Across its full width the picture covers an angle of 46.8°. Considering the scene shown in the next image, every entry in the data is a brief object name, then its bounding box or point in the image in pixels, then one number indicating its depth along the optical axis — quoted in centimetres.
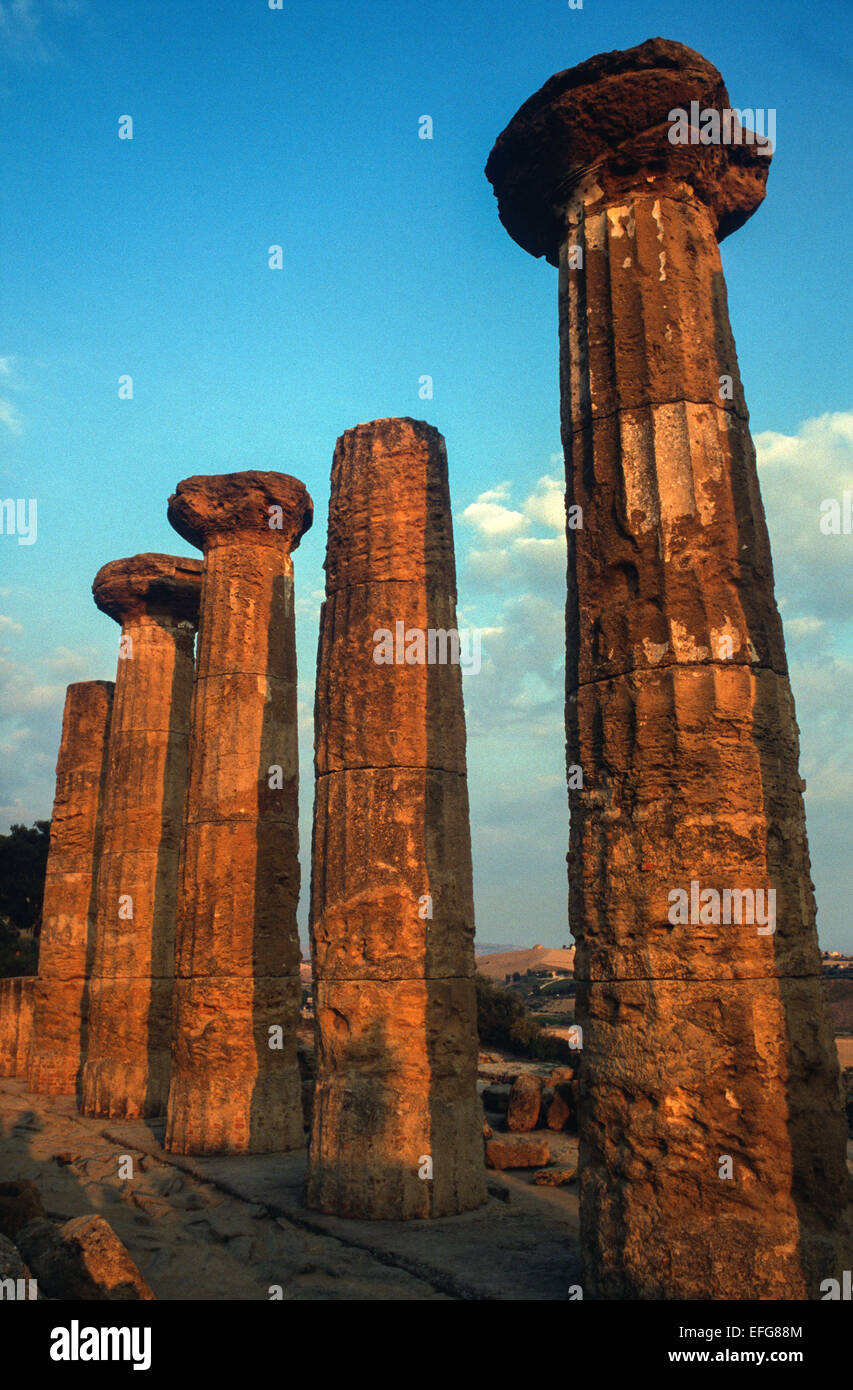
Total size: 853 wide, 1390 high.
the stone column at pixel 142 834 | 1330
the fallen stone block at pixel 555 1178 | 901
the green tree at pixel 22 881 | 2775
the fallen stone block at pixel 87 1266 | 517
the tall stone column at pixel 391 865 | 778
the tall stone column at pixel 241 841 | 1064
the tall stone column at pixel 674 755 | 454
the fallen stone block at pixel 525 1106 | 1182
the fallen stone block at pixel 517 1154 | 972
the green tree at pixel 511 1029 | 1816
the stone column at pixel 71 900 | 1564
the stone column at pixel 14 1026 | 1722
